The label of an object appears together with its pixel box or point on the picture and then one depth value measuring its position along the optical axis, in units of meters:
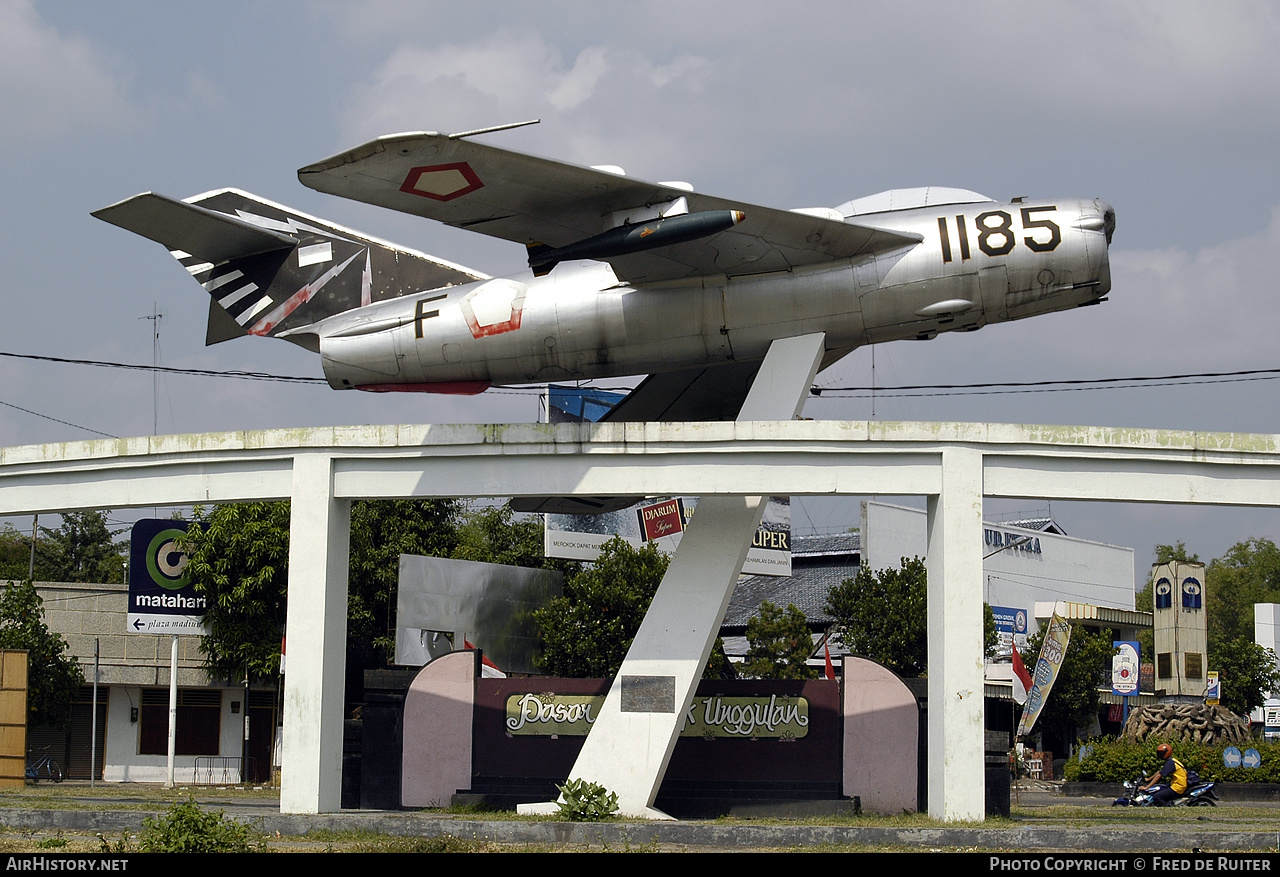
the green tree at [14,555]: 65.50
